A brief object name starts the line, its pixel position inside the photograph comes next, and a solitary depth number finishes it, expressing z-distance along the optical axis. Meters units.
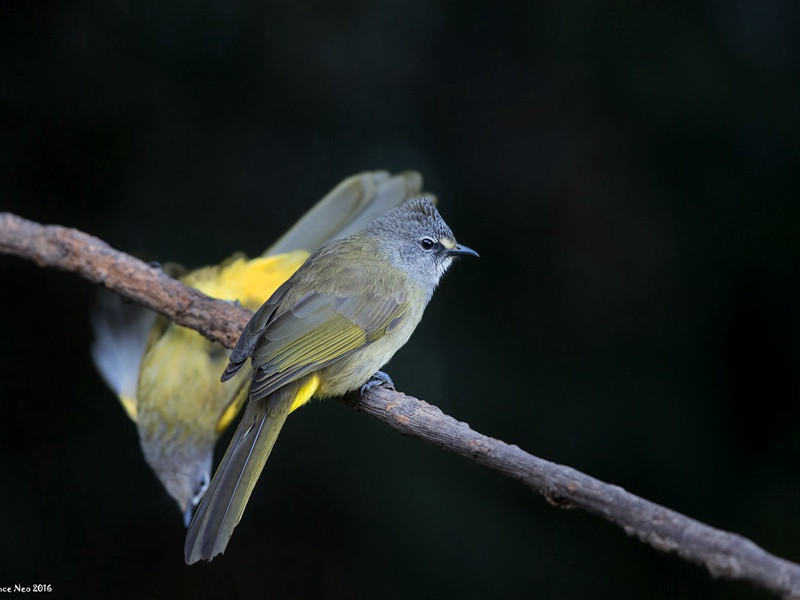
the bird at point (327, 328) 5.05
